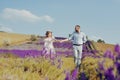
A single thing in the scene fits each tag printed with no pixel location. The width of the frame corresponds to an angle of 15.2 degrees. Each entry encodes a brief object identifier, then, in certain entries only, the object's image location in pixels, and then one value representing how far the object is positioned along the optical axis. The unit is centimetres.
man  1652
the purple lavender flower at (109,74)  397
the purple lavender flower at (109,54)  413
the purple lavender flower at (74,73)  492
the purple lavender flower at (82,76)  483
